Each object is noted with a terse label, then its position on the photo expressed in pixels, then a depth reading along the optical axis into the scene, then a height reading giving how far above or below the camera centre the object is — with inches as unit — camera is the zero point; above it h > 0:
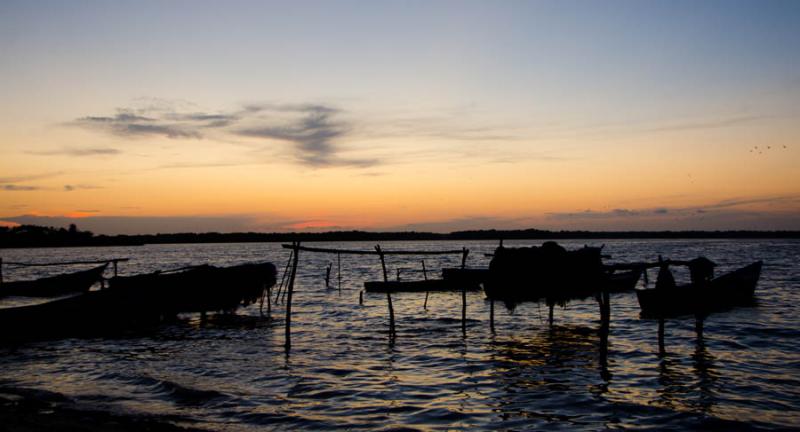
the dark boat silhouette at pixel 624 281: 1230.3 -119.2
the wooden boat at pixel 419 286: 1305.4 -131.5
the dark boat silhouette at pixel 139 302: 694.5 -99.4
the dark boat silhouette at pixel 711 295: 688.9 -105.8
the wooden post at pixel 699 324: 660.1 -114.6
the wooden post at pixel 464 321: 732.2 -120.3
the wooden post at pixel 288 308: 634.8 -89.0
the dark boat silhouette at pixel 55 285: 1117.7 -104.5
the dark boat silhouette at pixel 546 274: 689.0 -56.4
